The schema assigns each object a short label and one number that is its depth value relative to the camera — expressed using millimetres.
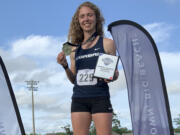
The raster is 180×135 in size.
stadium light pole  41000
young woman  3924
